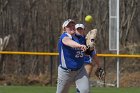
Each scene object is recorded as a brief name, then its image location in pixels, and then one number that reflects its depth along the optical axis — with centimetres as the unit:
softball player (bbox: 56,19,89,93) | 1689
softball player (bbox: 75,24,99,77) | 1898
